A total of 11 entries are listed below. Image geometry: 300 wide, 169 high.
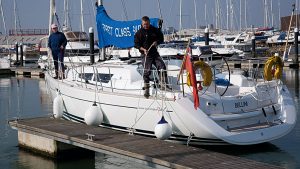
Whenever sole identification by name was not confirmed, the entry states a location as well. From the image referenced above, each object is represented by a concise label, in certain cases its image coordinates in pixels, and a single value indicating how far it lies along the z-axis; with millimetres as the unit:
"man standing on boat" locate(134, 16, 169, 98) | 11711
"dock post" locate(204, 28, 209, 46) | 38938
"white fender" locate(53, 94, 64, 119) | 13334
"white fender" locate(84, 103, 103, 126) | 11859
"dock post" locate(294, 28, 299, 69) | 37650
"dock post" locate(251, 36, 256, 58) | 43062
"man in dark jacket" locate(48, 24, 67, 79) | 15375
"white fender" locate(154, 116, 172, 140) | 10023
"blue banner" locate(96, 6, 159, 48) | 14297
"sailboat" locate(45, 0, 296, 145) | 10523
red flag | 9793
